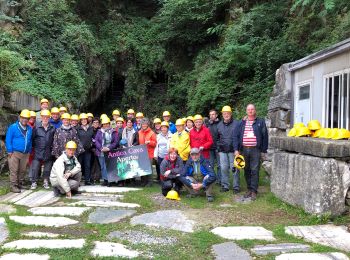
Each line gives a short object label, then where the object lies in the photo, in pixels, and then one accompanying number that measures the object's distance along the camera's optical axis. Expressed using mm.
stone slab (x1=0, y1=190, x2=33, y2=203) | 8076
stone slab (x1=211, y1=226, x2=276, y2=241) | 5555
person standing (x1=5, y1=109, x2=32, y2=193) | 8859
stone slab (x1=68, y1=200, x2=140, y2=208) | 7590
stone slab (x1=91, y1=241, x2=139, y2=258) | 4793
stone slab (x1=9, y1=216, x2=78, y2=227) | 6191
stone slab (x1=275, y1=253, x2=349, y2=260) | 4609
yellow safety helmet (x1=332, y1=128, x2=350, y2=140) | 6652
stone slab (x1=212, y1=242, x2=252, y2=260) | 4754
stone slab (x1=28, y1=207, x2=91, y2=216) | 6902
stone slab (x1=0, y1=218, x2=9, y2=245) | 5419
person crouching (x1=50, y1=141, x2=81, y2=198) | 8406
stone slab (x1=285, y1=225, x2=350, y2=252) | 5173
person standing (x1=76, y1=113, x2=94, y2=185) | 9883
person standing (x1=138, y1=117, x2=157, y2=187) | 10234
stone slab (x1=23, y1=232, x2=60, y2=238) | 5537
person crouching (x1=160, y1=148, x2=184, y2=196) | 8484
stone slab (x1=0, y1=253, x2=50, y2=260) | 4602
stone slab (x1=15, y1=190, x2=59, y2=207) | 7781
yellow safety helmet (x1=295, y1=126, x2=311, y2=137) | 7457
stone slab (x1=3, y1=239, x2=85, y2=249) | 5027
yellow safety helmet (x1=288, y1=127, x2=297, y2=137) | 7727
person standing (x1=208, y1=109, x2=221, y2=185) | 9641
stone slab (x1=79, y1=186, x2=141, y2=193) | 9091
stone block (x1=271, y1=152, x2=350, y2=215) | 6070
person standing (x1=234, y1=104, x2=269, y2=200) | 8133
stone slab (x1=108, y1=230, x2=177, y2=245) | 5359
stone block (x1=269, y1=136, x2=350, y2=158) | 6008
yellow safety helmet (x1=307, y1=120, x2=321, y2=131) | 7375
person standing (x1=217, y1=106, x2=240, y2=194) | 8984
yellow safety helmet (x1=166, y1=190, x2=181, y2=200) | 8289
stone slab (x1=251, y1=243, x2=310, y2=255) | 4934
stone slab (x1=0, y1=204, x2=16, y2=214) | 7055
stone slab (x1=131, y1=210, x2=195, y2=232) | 6215
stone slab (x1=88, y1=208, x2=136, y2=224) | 6519
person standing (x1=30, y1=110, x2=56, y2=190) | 9250
